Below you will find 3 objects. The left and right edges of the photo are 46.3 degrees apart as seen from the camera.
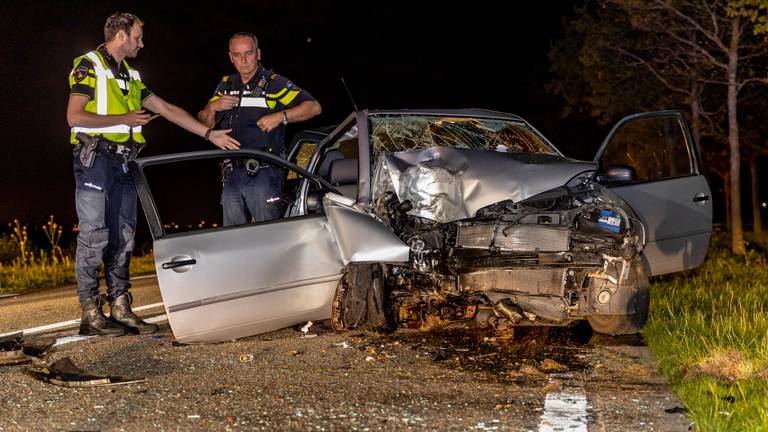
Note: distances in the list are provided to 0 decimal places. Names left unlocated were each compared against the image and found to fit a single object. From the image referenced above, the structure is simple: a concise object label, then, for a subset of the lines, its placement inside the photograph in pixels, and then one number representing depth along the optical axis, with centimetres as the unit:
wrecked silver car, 516
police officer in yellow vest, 611
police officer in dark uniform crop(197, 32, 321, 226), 675
